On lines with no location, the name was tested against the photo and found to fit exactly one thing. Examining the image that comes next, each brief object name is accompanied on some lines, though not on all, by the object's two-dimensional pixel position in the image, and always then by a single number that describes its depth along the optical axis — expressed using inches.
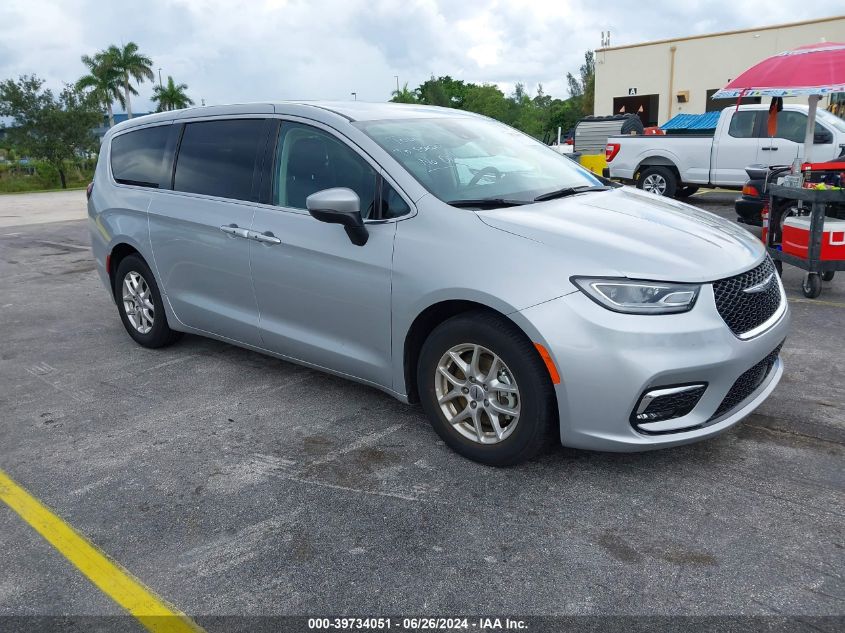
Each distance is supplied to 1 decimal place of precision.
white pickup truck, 500.4
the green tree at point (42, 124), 1738.4
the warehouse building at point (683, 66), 1137.4
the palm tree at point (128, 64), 2442.2
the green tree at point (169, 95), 2787.9
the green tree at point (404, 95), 3032.7
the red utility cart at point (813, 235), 252.7
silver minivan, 120.6
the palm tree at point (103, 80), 2394.2
